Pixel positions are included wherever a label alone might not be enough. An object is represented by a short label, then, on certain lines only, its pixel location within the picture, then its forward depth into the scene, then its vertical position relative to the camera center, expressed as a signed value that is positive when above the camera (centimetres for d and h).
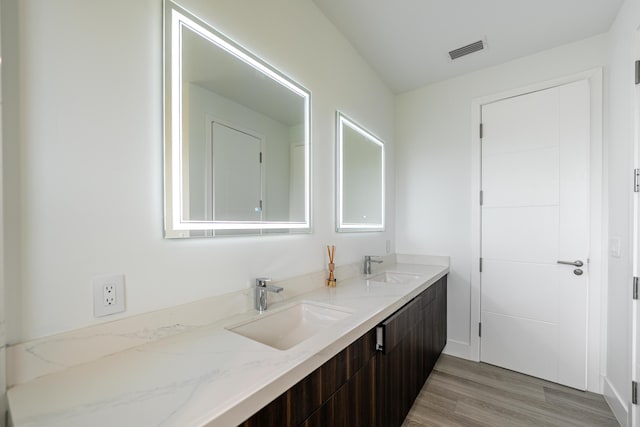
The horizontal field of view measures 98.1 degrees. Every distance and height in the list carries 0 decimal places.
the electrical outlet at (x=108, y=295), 82 -25
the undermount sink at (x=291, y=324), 117 -52
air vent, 216 +129
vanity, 59 -44
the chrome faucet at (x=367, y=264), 220 -42
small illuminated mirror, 202 +27
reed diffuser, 176 -37
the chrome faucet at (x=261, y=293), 125 -38
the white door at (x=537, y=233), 210 -18
